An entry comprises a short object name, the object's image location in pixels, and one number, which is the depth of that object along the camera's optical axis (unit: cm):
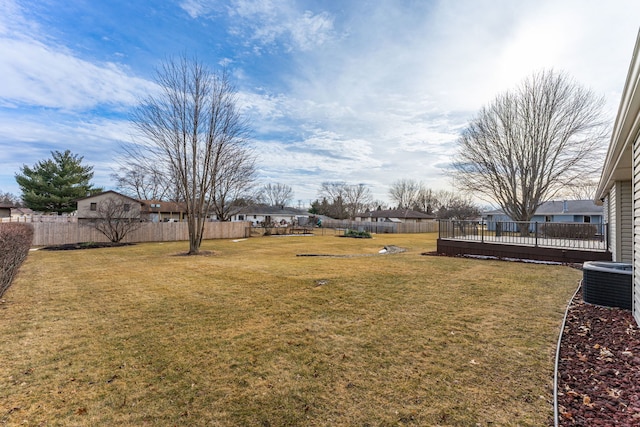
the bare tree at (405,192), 6481
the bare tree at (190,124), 1275
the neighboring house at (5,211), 3302
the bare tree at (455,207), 4722
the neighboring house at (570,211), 3319
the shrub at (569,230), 1093
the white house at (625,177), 287
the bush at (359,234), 2408
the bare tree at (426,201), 6406
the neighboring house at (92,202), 2989
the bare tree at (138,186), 3575
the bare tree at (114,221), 1688
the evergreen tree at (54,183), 2739
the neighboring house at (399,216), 5278
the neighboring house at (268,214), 5289
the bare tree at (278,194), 6881
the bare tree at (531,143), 1761
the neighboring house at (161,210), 3674
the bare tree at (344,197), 6278
